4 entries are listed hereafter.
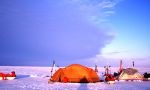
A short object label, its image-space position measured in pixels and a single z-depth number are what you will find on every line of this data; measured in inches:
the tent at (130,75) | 840.6
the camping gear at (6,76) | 749.1
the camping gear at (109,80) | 647.0
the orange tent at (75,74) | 637.9
